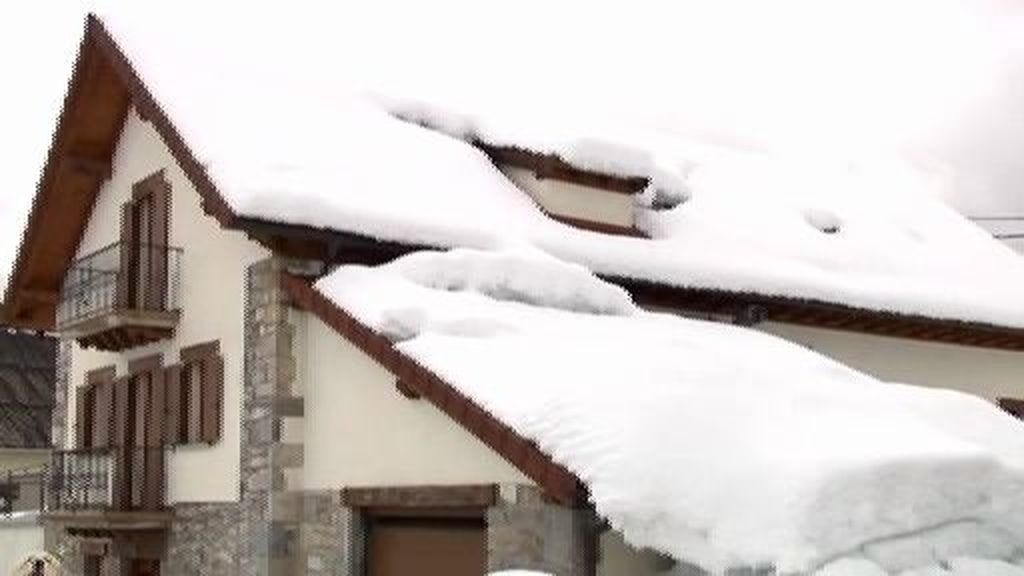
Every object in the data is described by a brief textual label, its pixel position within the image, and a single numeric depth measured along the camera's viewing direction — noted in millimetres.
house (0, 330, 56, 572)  32844
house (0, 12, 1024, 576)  9336
